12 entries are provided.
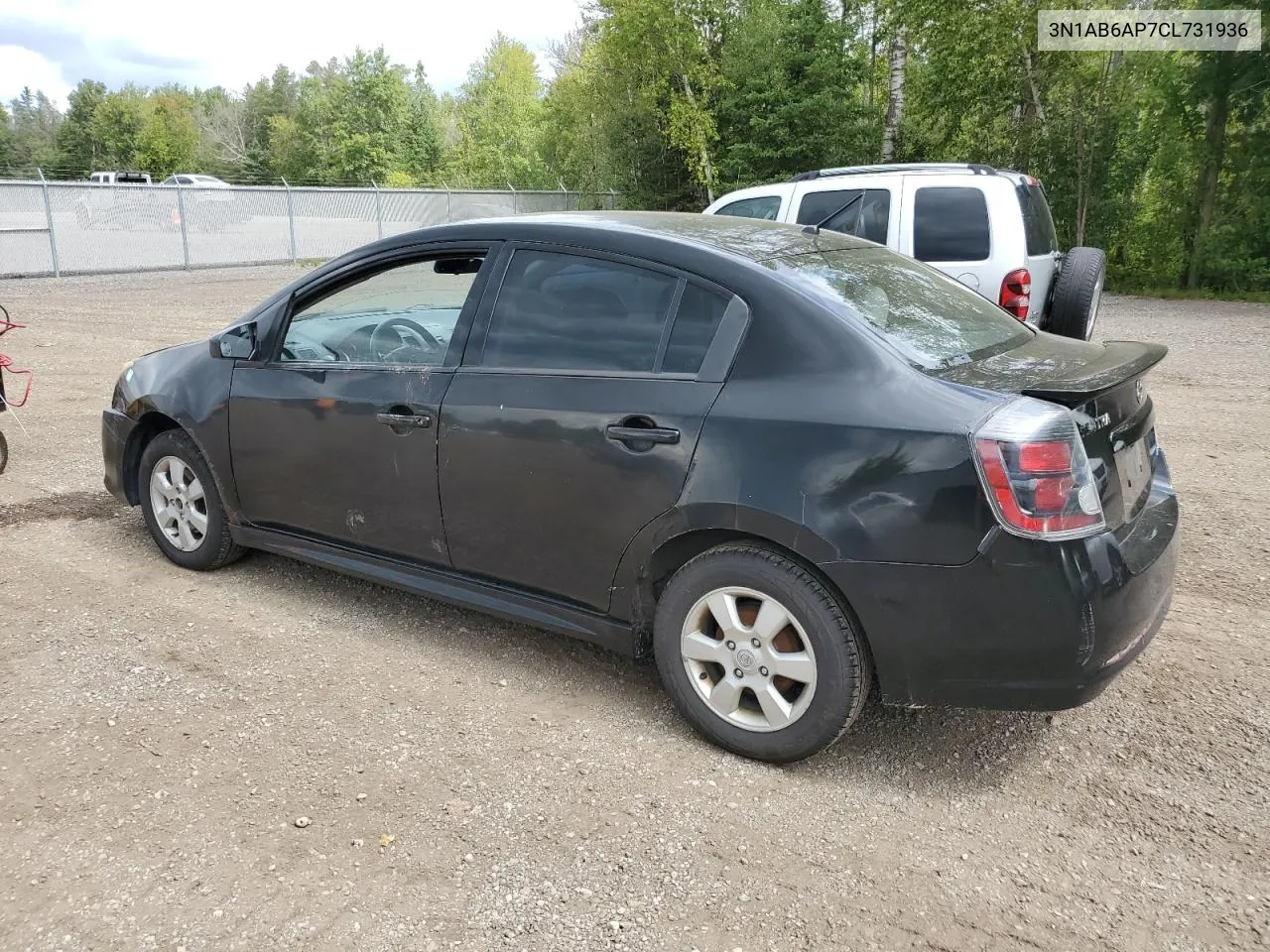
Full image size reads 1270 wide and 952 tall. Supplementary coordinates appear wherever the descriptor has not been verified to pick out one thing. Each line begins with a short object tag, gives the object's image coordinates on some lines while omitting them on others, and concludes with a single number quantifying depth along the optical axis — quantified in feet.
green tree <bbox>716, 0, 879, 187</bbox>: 86.33
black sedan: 8.78
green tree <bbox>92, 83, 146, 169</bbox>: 248.52
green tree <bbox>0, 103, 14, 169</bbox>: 270.40
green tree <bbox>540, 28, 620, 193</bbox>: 105.19
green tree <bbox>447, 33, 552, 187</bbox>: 165.78
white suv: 25.52
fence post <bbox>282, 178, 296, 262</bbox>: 88.22
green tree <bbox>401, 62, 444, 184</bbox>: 201.98
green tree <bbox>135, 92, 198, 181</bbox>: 223.71
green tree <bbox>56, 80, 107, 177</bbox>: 255.70
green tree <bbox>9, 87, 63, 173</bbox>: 280.10
